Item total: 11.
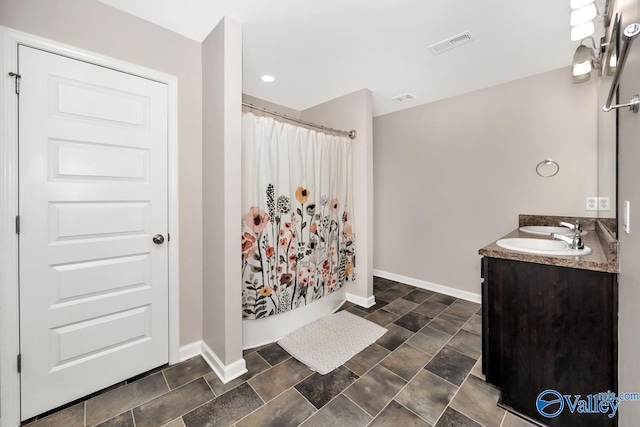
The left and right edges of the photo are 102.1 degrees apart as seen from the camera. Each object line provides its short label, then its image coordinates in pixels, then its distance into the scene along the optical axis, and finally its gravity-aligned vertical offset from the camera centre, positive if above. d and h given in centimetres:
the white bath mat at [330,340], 196 -110
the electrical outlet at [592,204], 228 +7
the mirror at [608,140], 142 +48
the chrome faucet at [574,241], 149 -17
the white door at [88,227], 141 -9
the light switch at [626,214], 103 -1
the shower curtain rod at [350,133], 294 +90
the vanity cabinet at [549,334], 122 -64
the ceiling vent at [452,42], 193 +132
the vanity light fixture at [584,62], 178 +110
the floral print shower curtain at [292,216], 211 -3
